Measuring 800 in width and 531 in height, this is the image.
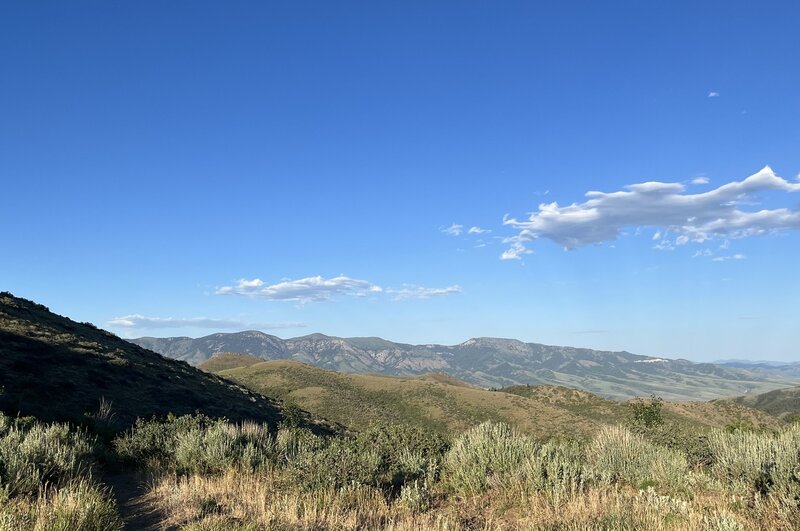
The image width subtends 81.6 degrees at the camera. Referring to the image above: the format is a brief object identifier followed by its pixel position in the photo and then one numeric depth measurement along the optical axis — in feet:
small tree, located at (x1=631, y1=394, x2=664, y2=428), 207.53
